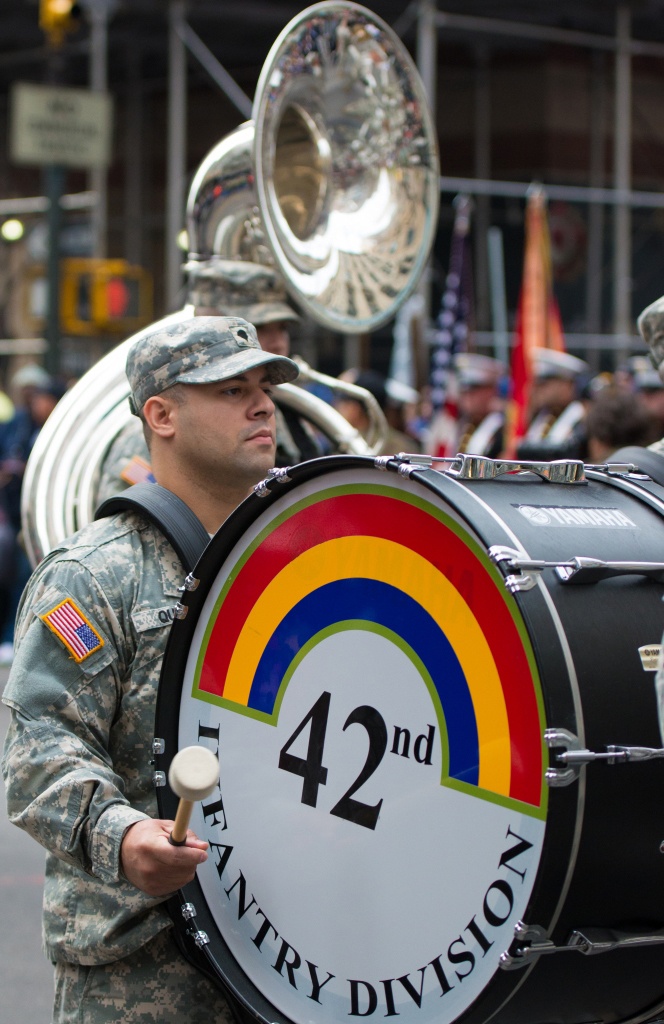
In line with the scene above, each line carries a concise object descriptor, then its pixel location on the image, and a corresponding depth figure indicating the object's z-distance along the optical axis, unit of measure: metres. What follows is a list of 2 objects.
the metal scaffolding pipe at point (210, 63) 16.19
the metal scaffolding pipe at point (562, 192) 16.20
